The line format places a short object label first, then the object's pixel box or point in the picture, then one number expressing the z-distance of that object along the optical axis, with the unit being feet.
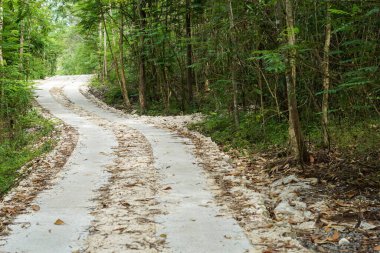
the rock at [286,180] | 23.04
